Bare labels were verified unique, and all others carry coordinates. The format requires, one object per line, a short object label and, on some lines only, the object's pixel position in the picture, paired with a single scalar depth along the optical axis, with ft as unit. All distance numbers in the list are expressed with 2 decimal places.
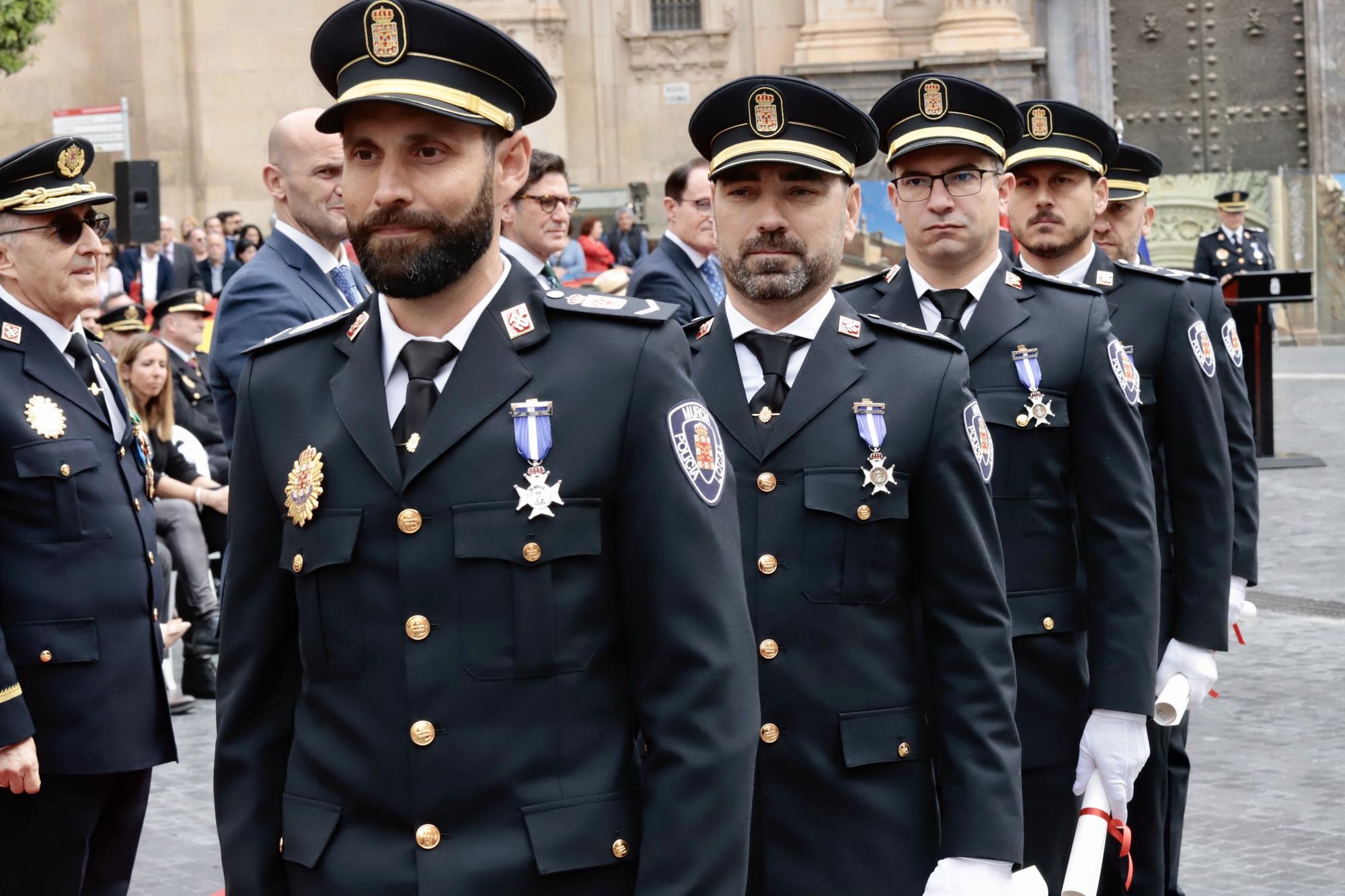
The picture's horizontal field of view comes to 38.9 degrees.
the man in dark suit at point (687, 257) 23.09
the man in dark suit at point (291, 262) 16.44
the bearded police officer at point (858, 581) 11.45
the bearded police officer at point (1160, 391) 17.12
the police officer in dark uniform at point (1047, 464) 14.66
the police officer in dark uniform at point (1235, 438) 19.94
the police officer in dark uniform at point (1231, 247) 59.77
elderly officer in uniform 15.16
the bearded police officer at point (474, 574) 8.56
